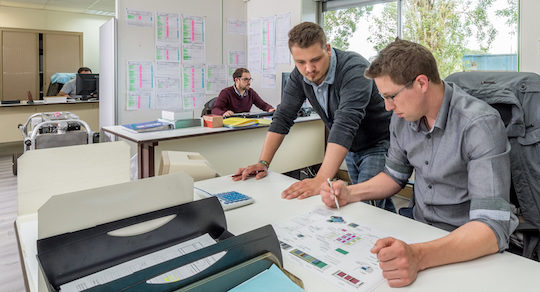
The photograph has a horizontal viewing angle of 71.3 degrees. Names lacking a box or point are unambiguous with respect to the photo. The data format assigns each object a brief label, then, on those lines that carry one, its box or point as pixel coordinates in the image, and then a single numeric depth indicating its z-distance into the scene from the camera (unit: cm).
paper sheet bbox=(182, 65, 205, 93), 457
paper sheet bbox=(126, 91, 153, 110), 417
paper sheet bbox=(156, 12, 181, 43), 428
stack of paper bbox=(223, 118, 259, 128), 320
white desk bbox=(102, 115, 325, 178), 279
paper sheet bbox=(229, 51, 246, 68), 495
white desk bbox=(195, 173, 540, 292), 83
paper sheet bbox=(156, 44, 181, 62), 432
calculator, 129
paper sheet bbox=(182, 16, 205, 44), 449
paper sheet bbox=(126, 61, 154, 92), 414
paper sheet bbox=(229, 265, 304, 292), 72
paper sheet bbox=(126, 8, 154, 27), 406
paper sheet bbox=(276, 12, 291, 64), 447
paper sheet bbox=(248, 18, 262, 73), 486
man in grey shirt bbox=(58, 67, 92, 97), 613
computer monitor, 577
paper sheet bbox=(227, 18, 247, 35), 488
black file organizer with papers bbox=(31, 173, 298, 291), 67
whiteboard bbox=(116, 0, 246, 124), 406
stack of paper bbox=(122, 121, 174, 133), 300
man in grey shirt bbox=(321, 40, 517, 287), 91
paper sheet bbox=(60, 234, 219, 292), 67
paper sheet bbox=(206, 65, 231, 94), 477
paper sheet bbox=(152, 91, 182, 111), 438
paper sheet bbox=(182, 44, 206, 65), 453
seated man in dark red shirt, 418
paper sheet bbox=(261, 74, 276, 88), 474
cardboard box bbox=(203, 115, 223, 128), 316
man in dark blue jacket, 163
